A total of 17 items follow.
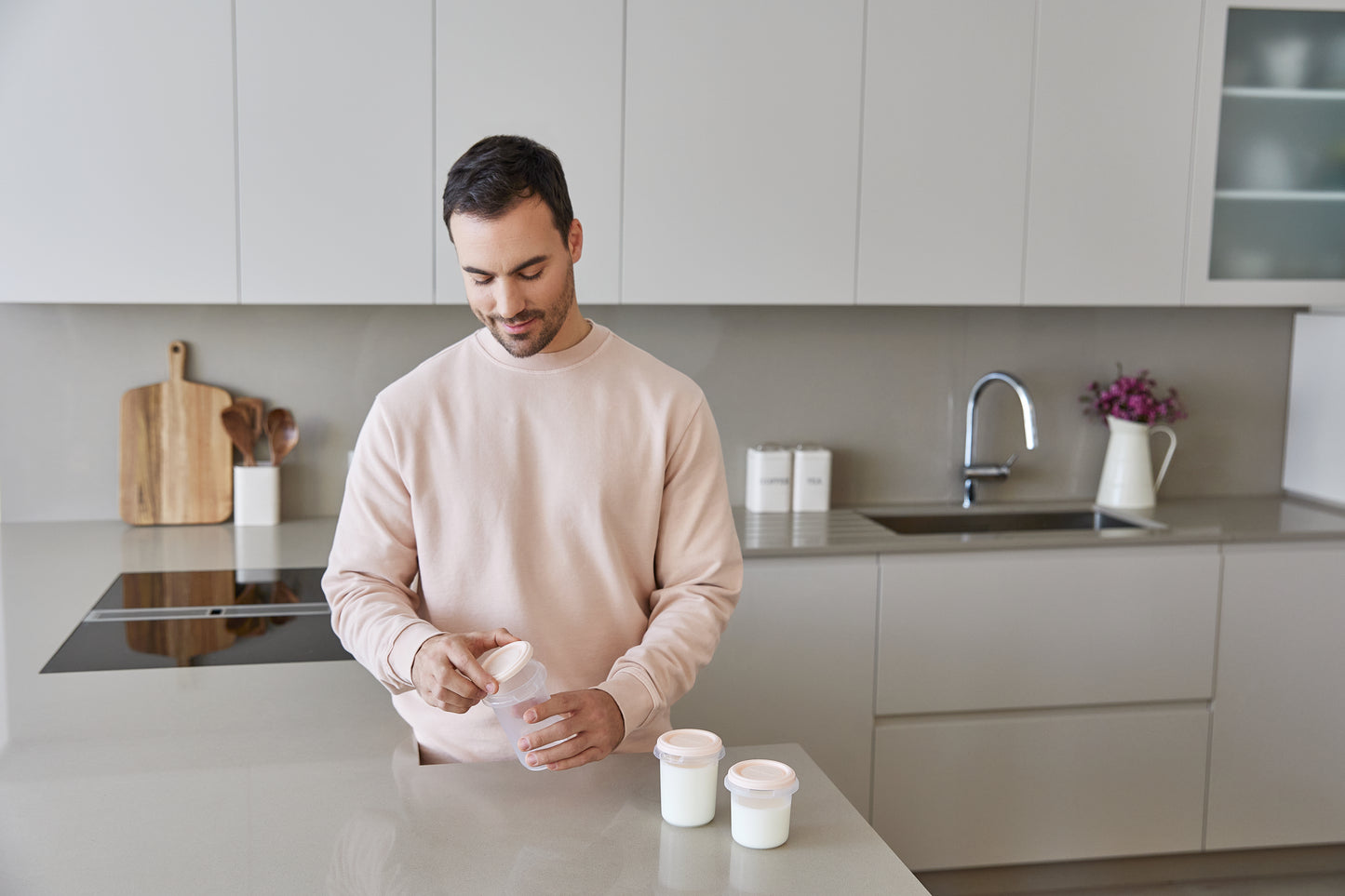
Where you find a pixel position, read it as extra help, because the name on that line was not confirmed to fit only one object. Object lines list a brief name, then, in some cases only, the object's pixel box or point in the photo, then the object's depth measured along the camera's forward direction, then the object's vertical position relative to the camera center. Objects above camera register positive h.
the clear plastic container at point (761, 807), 1.21 -0.48
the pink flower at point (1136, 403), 3.21 -0.16
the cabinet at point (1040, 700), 2.79 -0.85
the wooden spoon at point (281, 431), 3.01 -0.29
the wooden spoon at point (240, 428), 2.97 -0.28
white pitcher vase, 3.20 -0.34
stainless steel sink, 3.24 -0.50
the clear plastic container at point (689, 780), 1.24 -0.47
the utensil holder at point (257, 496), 2.97 -0.44
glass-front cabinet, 3.01 +0.46
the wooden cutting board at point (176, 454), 2.96 -0.34
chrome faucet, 3.09 -0.27
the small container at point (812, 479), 3.12 -0.38
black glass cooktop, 1.96 -0.55
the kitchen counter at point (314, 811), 1.16 -0.53
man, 1.54 -0.24
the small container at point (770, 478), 3.09 -0.38
